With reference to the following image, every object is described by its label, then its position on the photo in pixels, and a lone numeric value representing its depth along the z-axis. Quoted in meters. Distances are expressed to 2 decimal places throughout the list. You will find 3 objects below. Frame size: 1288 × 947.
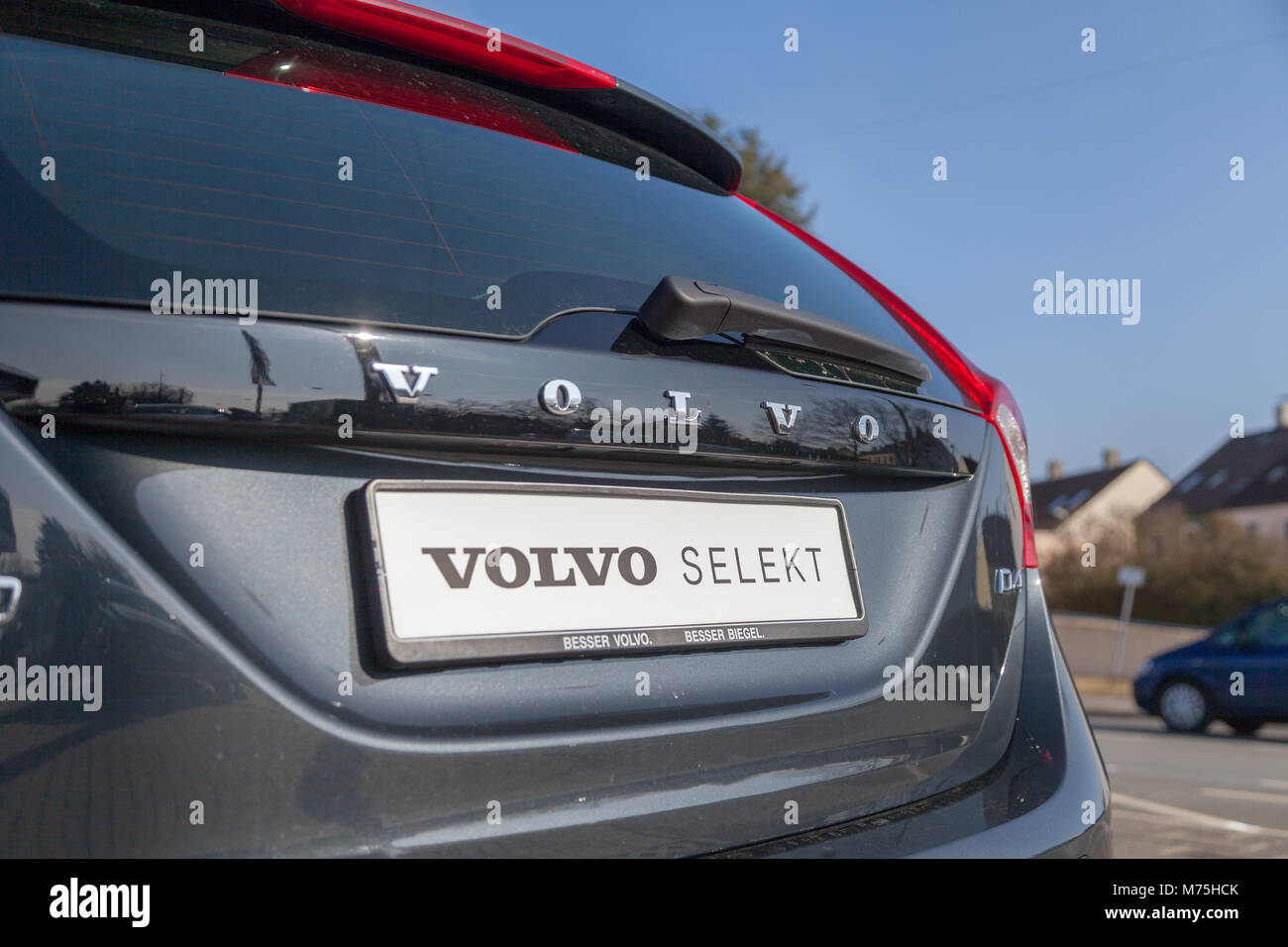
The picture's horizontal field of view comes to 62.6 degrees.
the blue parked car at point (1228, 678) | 12.46
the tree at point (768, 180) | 15.74
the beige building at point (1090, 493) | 50.37
